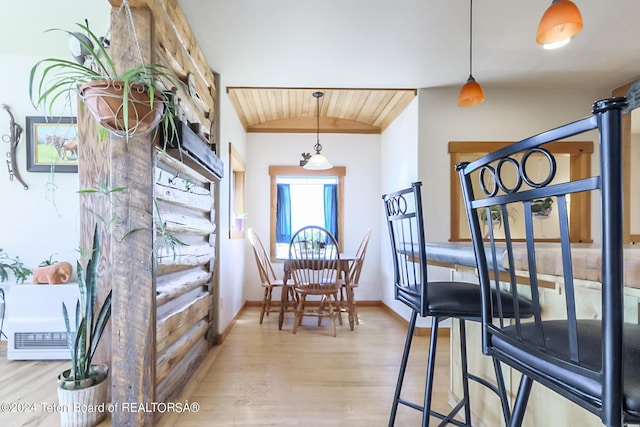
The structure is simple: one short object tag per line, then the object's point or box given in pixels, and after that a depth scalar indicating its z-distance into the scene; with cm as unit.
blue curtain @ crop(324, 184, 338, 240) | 460
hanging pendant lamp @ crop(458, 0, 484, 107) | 219
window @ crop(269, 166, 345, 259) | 457
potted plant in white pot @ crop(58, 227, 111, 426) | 159
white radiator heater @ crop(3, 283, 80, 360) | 238
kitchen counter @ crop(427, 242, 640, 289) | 64
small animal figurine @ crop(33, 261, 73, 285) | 243
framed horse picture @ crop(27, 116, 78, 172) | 265
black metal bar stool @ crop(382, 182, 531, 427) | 116
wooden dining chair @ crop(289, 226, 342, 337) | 316
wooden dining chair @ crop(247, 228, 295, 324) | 355
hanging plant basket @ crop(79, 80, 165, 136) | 125
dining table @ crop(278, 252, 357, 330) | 331
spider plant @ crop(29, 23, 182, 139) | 121
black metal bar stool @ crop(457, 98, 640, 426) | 46
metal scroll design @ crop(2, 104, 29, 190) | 266
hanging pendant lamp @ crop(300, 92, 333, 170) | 366
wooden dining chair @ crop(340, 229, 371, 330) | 338
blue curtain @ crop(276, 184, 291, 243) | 462
